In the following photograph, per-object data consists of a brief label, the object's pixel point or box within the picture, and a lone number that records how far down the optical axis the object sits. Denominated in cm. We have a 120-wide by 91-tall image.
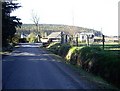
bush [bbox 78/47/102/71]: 2188
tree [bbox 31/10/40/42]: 15152
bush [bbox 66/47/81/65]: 2917
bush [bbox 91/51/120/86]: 1549
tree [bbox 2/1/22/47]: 3941
